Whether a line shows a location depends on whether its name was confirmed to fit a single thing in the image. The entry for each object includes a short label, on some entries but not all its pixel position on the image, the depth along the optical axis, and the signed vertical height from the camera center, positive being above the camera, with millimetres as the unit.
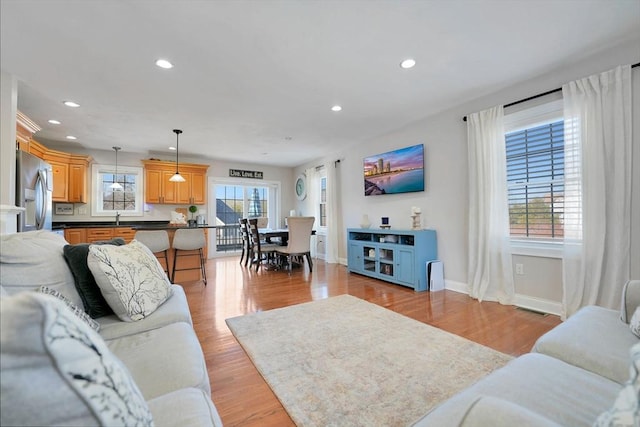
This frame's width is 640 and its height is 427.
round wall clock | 7391 +926
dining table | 5270 -274
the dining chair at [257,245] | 5188 -491
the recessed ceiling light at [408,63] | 2579 +1492
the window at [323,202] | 6672 +434
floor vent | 2827 -994
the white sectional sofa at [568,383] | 620 -589
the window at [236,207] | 7127 +383
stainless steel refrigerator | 3027 +397
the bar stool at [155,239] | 3663 -238
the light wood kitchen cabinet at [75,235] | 5062 -222
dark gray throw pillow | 1479 -323
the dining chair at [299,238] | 4879 -323
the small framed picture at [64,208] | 5418 +292
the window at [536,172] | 2863 +497
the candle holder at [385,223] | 4577 -66
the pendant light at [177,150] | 4602 +1469
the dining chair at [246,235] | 5711 -312
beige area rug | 1505 -1011
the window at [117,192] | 5773 +666
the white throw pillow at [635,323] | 1257 -502
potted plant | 6379 +294
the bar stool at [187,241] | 4023 -284
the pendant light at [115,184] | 5828 +820
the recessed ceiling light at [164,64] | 2531 +1484
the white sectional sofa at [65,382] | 373 -239
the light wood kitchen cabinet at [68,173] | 4824 +939
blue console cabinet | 3773 -531
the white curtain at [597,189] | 2355 +248
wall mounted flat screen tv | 4164 +788
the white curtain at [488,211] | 3148 +86
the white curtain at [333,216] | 6082 +82
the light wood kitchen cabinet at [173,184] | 6004 +855
